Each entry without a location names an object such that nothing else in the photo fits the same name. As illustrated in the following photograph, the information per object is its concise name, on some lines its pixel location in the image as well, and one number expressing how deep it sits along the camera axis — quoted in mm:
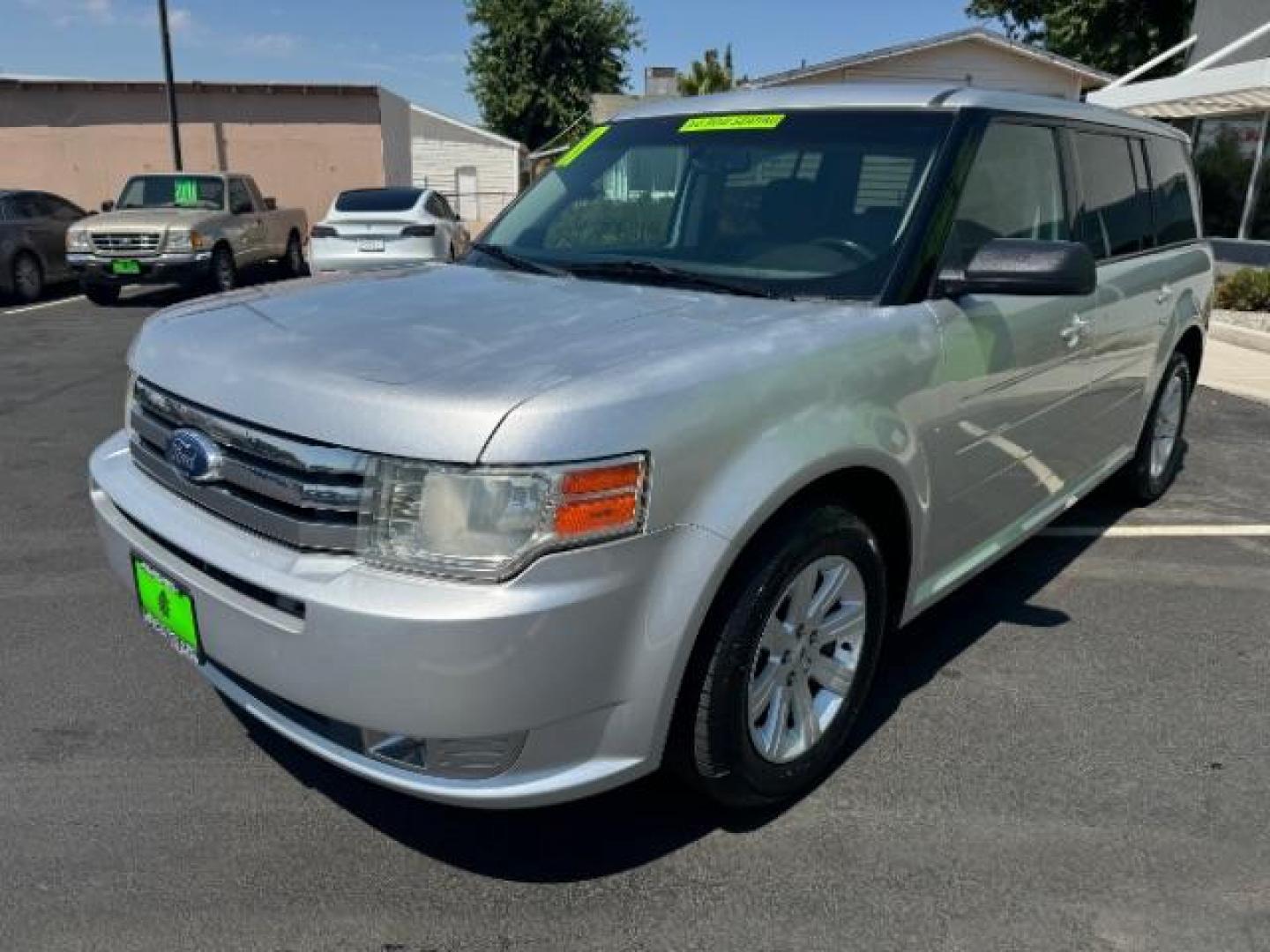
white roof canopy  11555
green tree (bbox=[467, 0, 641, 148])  45750
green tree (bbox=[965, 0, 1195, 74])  25859
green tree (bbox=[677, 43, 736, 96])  35781
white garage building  35688
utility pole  22000
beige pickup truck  12656
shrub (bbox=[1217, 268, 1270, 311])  11227
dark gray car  13258
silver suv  2006
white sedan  12750
